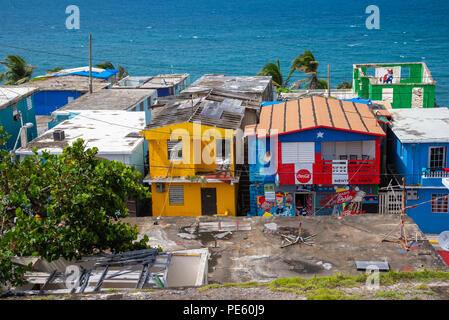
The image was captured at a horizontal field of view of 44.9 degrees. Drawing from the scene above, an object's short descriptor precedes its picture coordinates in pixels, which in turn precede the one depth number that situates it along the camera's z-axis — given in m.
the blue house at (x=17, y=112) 40.15
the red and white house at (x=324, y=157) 34.16
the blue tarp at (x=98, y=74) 66.69
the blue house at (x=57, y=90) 58.38
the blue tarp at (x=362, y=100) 42.45
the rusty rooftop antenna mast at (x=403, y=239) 22.36
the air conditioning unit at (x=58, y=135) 36.78
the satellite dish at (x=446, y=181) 25.77
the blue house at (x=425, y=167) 34.28
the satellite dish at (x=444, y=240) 19.81
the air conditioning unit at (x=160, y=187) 35.67
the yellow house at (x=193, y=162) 34.31
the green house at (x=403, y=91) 50.17
